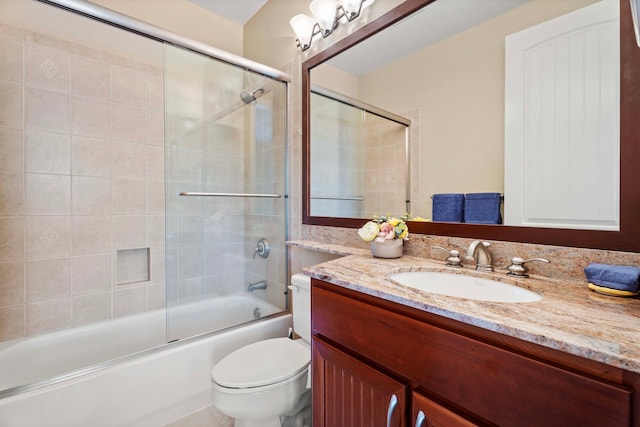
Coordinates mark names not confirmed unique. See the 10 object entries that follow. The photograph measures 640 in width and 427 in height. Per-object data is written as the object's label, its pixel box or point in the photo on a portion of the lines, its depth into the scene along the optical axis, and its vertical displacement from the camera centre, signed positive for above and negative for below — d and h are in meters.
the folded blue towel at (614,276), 0.65 -0.16
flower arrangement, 1.19 -0.08
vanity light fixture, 1.47 +1.11
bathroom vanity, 0.45 -0.30
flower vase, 1.19 -0.15
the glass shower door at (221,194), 1.68 +0.12
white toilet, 1.08 -0.68
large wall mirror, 0.76 +0.38
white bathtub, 1.20 -0.80
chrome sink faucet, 0.98 -0.15
